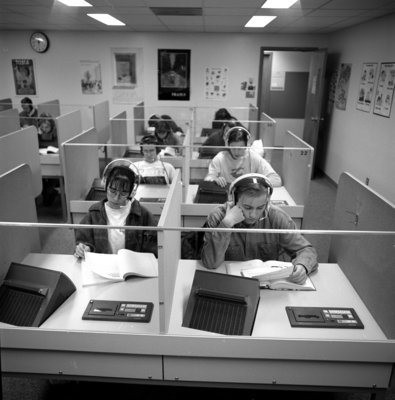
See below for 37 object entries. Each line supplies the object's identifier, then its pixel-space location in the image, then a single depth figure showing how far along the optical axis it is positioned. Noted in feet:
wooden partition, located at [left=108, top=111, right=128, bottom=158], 15.64
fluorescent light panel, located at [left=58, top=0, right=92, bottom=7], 12.04
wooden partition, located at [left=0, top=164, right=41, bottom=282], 5.60
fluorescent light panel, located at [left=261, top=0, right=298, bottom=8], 11.27
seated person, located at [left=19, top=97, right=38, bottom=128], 17.12
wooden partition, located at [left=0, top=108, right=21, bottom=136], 14.83
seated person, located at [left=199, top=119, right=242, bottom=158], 14.47
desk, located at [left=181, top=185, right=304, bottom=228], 8.54
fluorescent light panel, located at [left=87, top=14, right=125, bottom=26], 14.82
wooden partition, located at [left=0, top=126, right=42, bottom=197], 9.99
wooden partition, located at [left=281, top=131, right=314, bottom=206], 8.81
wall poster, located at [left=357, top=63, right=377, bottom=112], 14.15
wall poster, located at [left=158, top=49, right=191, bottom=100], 20.58
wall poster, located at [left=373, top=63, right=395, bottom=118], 12.68
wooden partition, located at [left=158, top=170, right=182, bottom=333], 3.89
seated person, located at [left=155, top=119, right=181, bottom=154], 13.82
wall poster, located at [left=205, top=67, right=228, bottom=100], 20.83
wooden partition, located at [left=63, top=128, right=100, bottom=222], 9.14
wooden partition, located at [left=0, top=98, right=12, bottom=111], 19.64
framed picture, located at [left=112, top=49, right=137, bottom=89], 20.94
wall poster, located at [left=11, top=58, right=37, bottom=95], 21.45
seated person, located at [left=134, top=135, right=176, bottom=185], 10.40
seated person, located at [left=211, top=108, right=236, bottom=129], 17.51
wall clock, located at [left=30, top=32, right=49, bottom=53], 20.75
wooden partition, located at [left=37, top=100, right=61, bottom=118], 18.86
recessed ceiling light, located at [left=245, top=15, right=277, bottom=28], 14.30
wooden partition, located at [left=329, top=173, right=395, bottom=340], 4.59
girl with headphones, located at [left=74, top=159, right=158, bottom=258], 6.52
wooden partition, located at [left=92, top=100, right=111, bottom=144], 16.58
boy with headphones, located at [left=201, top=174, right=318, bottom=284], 5.71
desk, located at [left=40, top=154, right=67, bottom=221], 12.90
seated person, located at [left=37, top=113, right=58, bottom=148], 15.55
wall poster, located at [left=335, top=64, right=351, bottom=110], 16.67
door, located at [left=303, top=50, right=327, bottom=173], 17.99
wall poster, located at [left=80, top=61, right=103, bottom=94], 21.31
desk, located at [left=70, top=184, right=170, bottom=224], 8.73
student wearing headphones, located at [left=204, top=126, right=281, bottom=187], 10.37
